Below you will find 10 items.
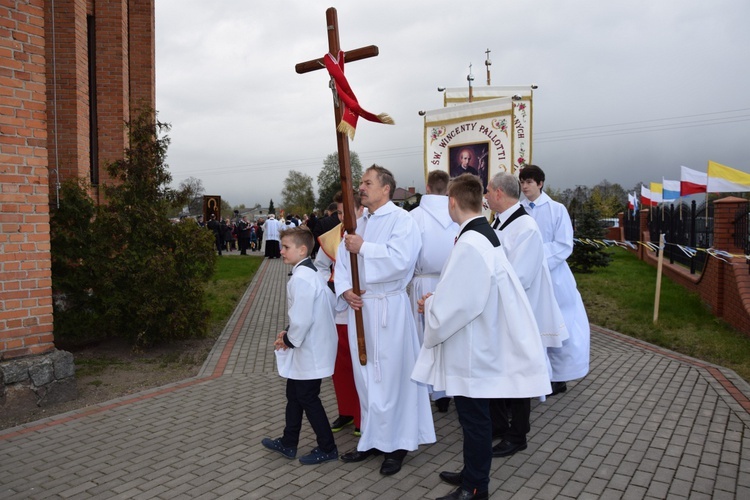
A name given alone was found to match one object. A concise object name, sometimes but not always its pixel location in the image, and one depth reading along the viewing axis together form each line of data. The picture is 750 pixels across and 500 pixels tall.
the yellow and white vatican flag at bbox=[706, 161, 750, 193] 9.74
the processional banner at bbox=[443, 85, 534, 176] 7.89
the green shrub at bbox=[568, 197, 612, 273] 17.58
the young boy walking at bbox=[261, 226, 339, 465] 4.20
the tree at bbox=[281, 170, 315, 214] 106.56
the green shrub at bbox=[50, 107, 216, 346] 7.37
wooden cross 4.09
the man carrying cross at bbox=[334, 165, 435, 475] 4.15
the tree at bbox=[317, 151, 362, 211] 83.09
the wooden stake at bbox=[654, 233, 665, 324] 9.50
